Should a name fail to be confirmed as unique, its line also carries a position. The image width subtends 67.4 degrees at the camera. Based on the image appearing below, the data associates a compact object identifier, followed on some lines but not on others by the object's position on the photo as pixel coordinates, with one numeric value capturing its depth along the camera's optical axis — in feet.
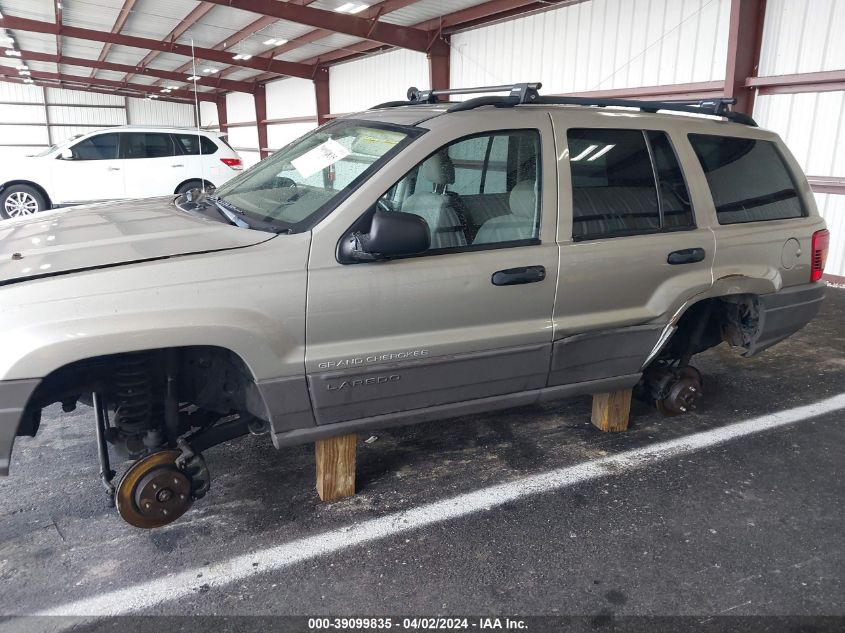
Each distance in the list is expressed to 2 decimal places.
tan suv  7.64
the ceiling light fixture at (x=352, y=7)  41.55
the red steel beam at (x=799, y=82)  24.95
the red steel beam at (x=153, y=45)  55.36
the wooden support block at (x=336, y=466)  9.58
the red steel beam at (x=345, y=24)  41.27
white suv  36.09
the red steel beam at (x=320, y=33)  40.27
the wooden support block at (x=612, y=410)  12.33
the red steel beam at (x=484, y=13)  36.96
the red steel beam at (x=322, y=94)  63.93
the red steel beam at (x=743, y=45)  26.86
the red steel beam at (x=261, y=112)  79.81
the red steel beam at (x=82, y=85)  95.61
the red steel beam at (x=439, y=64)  45.47
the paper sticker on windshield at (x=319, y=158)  9.95
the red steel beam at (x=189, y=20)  47.50
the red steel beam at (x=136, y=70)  75.58
